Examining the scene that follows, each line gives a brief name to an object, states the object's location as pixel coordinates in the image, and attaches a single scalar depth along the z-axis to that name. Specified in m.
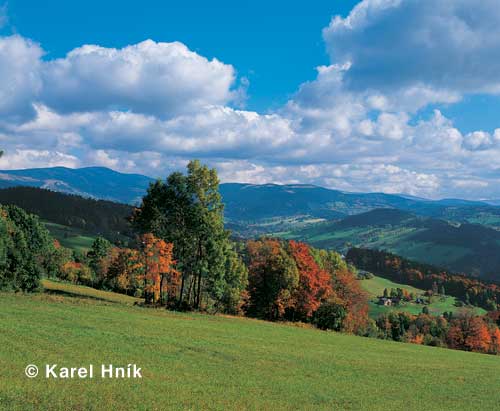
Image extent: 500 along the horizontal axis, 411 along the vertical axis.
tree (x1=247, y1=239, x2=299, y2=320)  78.47
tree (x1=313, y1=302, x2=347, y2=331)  81.06
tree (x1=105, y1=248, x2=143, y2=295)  57.22
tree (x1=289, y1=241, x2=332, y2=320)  80.31
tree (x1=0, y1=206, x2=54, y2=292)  60.28
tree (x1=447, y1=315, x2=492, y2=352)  116.38
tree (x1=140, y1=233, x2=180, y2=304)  55.91
